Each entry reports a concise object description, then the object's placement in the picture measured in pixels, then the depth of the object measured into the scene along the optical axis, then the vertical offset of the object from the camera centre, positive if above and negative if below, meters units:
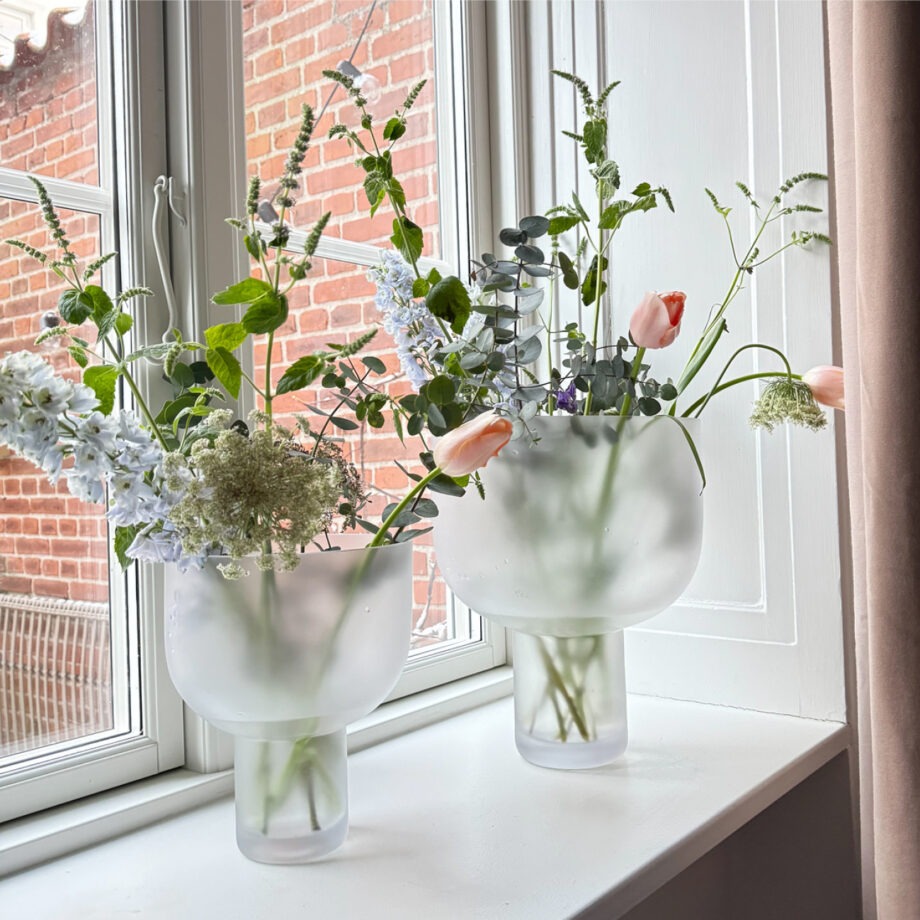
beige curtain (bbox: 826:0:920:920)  0.86 +0.06
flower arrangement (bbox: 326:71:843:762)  0.89 +0.06
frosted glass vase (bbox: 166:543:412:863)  0.71 -0.14
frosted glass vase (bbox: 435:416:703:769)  0.93 -0.07
